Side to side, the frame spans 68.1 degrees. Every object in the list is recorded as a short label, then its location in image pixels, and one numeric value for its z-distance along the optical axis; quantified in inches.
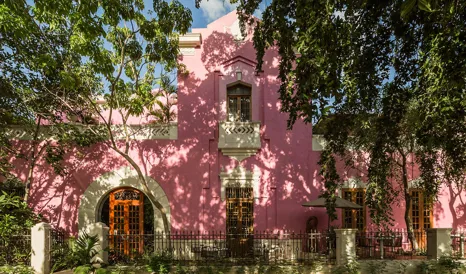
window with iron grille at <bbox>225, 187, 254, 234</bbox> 487.8
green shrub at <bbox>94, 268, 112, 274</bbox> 338.0
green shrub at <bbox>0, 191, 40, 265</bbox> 369.3
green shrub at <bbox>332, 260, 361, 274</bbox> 344.8
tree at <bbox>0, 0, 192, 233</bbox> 299.7
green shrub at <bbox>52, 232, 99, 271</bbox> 352.4
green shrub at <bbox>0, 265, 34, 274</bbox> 339.6
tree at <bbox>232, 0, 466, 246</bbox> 216.2
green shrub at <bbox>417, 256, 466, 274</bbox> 348.8
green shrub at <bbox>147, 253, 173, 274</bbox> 345.7
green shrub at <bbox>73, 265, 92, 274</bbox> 335.9
